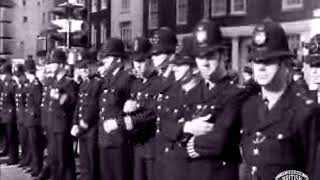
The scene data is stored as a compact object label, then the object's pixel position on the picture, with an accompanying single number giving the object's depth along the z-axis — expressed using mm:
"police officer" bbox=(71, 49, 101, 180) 5203
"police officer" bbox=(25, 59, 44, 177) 6777
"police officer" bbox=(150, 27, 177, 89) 4250
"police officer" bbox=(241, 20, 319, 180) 2744
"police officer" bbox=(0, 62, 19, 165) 7754
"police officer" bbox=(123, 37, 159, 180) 4352
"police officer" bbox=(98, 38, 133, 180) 4789
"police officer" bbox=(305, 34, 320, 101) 3657
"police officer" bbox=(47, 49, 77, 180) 5886
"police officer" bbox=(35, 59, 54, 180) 6133
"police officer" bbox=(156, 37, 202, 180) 3461
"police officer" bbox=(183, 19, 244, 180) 3121
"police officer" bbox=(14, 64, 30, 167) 7230
